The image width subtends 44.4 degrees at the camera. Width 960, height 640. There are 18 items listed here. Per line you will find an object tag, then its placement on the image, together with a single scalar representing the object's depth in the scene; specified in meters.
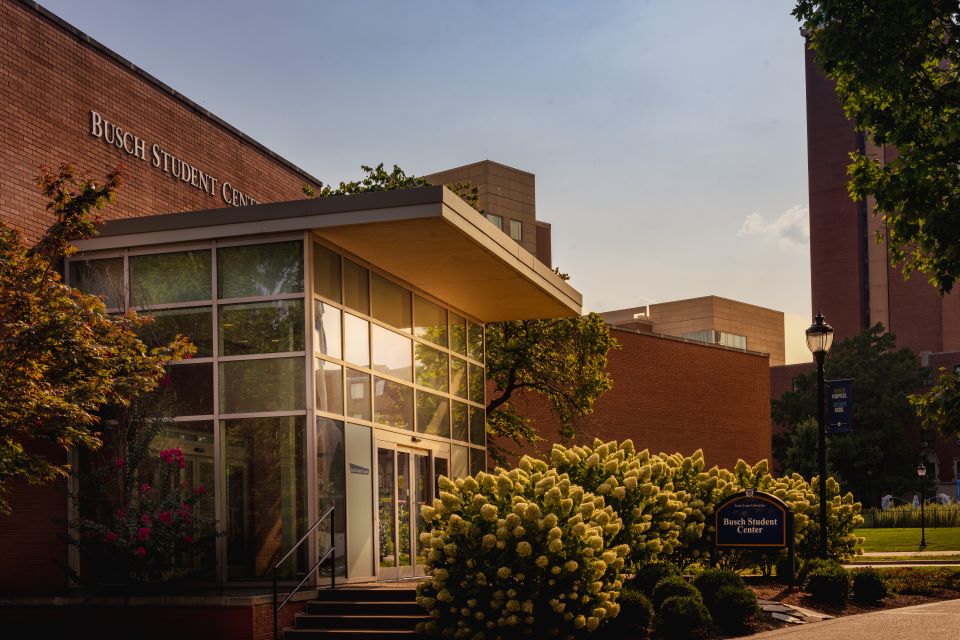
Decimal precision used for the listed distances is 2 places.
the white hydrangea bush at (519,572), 13.99
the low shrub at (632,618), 14.97
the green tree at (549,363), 28.70
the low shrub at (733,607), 15.66
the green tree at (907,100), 15.05
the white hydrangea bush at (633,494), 17.22
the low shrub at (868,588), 18.66
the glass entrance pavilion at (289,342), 16.61
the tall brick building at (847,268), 100.56
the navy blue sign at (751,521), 18.48
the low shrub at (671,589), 15.58
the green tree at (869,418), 82.12
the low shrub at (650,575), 16.52
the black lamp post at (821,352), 19.97
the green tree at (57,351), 13.70
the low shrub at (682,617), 14.95
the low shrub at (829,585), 18.08
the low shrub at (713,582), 16.23
